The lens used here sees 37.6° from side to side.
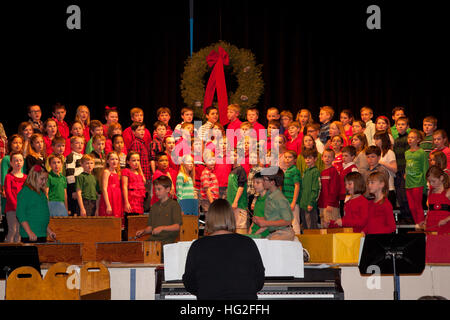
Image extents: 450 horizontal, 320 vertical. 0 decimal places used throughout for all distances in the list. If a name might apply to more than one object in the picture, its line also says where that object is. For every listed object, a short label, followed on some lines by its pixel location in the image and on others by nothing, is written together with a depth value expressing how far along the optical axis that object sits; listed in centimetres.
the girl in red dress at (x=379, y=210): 685
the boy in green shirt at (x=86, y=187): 906
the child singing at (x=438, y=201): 753
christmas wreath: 1345
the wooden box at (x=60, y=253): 660
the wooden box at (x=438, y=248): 673
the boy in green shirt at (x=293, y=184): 909
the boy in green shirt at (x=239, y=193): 934
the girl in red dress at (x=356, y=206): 691
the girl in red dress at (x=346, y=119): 1103
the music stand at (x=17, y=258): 591
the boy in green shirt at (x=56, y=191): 883
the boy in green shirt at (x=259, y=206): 708
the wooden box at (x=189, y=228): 802
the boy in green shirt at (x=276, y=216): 688
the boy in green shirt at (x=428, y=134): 975
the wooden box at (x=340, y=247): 647
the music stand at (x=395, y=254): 565
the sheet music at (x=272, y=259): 561
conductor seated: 448
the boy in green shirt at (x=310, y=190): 910
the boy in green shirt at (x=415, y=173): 927
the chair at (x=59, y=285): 580
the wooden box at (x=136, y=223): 804
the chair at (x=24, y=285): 571
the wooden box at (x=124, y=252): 673
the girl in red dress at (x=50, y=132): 992
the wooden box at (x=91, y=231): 755
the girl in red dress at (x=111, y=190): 898
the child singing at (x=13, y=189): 863
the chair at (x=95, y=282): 587
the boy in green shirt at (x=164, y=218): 732
